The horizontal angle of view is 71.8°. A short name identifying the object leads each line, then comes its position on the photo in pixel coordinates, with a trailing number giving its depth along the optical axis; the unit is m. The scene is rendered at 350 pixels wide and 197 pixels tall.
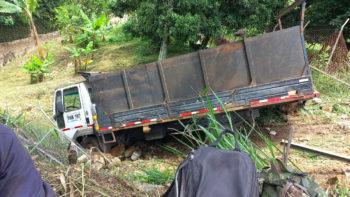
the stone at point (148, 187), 2.39
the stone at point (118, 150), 6.00
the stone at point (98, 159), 3.26
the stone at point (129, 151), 5.95
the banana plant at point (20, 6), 12.75
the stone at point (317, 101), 6.28
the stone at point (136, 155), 5.66
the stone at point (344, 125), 4.86
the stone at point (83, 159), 2.91
